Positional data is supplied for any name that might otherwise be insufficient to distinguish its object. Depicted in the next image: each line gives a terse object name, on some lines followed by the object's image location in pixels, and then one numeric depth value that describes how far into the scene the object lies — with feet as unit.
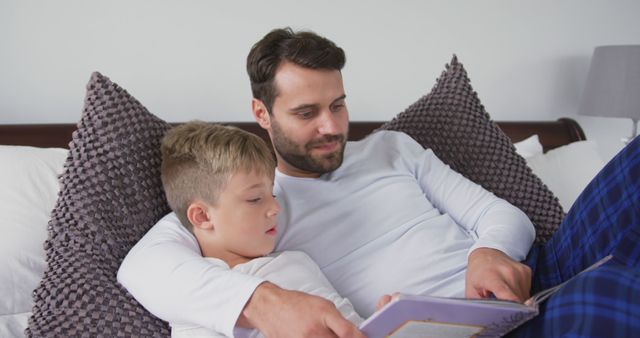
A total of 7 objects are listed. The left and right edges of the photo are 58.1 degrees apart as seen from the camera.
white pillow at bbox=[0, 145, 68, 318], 4.06
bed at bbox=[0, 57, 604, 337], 3.26
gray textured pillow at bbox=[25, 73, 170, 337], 3.20
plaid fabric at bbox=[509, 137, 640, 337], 2.32
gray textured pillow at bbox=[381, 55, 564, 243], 4.57
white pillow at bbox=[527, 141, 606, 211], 5.97
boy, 3.39
